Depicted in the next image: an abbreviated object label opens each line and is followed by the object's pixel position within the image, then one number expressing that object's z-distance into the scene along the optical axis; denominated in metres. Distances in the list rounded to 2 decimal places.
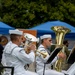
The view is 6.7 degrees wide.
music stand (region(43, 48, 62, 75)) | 12.54
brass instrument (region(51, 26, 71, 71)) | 15.57
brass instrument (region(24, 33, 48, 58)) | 11.60
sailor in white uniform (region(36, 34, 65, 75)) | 14.23
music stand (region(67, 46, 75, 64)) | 12.87
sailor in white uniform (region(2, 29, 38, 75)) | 11.49
